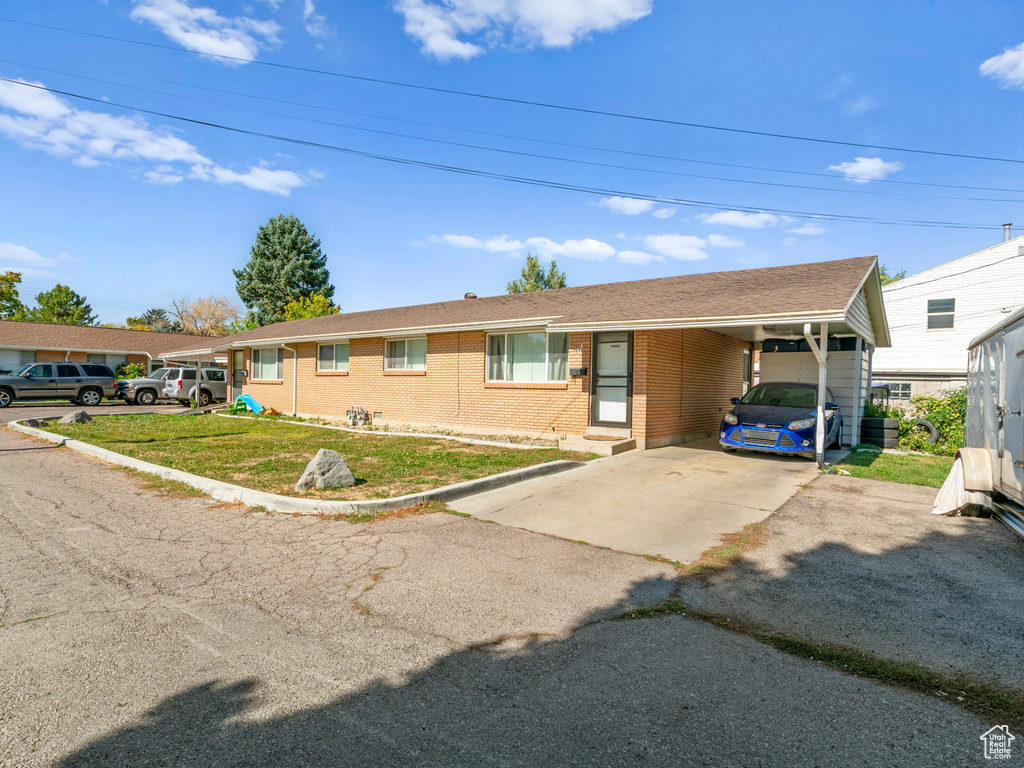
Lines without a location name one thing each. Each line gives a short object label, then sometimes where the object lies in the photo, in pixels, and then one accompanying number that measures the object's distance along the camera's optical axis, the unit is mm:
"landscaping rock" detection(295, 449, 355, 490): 7430
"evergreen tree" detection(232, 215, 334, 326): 46812
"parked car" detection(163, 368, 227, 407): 25531
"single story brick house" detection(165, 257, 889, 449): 10836
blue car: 10492
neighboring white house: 19156
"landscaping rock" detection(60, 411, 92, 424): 16641
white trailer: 5582
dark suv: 23062
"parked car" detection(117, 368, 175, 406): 25547
